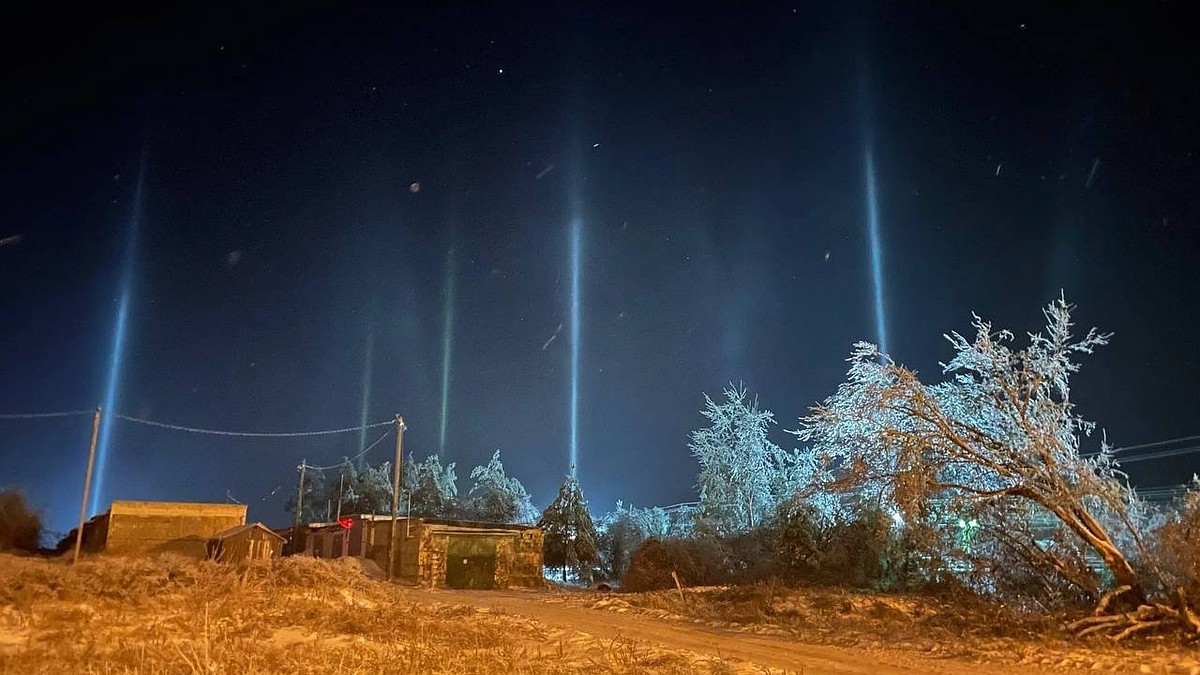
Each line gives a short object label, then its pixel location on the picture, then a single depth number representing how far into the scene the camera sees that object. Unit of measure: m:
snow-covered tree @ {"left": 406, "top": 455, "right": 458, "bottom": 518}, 67.19
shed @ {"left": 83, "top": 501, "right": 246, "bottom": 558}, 36.81
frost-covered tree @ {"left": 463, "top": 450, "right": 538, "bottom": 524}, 62.88
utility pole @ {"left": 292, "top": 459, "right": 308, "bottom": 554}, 47.66
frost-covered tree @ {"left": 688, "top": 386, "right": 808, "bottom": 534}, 43.62
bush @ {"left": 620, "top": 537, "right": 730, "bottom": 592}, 33.84
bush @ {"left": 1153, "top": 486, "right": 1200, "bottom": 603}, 15.04
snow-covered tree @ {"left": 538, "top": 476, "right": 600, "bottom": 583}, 48.88
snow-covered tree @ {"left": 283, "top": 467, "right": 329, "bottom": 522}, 71.62
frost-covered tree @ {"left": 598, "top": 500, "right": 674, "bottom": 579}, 49.47
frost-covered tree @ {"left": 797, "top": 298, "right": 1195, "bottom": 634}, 16.42
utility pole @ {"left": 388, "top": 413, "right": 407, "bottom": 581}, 37.12
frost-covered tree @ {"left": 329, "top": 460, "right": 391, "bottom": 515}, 66.81
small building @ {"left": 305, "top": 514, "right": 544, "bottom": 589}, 37.34
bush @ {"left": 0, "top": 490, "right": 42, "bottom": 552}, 48.31
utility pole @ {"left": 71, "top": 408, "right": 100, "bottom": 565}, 32.09
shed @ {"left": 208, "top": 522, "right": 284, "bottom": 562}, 34.34
